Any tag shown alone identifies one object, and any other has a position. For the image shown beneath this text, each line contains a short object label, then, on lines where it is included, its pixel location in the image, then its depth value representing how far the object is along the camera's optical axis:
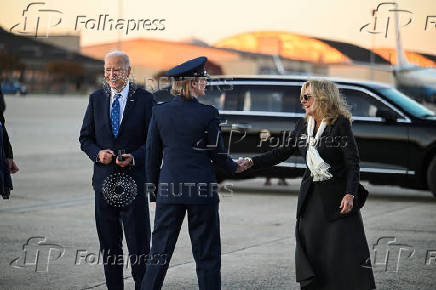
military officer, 11.65
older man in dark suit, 12.67
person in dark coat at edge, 13.57
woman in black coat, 12.15
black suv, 26.83
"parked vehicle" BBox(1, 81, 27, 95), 191.93
